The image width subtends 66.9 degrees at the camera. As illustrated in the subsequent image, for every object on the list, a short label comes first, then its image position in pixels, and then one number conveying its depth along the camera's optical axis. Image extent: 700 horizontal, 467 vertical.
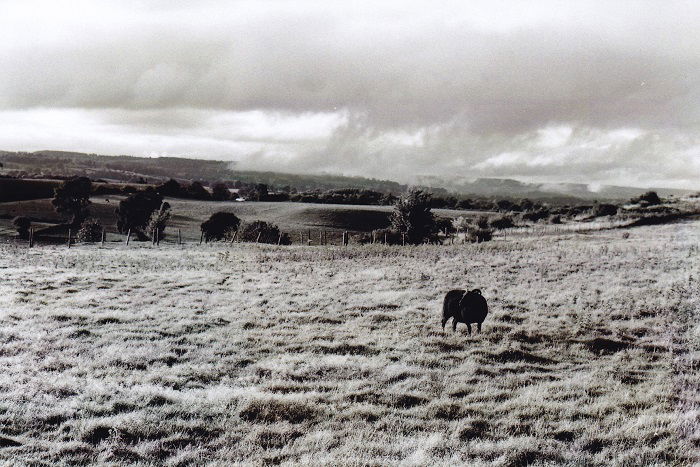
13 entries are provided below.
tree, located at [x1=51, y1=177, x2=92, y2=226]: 82.38
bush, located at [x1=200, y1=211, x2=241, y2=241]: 70.25
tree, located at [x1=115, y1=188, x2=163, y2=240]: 76.38
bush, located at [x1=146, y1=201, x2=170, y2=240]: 62.95
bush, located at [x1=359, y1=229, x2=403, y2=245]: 56.97
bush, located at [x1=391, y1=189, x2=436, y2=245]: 53.31
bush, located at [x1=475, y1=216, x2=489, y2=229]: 71.63
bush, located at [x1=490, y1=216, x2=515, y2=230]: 75.69
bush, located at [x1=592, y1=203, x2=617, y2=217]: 80.25
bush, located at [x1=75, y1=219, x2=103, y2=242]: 58.24
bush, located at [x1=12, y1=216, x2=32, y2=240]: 59.79
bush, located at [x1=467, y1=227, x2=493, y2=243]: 54.42
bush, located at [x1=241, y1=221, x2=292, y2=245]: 62.37
